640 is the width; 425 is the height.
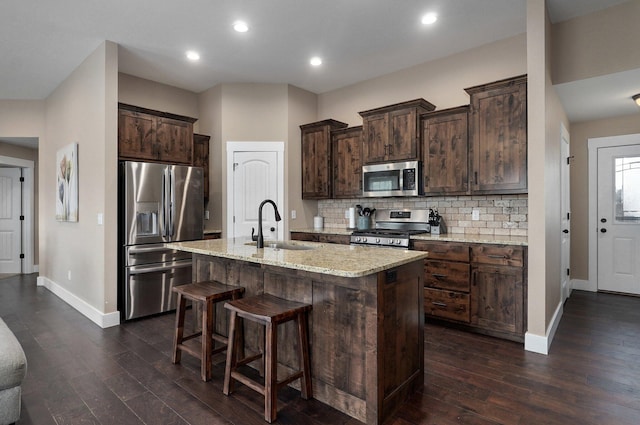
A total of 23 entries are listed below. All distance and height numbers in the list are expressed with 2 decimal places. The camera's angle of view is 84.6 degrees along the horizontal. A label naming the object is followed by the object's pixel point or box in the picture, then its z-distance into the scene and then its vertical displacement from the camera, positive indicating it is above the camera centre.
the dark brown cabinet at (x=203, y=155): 5.12 +0.85
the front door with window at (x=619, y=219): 4.70 -0.11
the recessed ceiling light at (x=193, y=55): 4.14 +1.89
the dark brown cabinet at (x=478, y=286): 3.23 -0.74
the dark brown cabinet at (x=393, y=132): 4.20 +1.00
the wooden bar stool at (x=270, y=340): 2.04 -0.79
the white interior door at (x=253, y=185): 5.10 +0.40
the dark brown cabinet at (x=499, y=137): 3.39 +0.75
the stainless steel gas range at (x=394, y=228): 3.98 -0.22
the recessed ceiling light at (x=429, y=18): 3.37 +1.89
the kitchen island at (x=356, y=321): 1.98 -0.66
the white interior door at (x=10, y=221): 6.68 -0.15
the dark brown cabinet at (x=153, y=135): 4.05 +0.95
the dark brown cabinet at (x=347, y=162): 4.91 +0.71
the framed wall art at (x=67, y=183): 4.36 +0.40
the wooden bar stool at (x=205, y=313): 2.54 -0.76
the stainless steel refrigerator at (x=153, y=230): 3.93 -0.20
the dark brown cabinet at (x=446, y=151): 3.87 +0.69
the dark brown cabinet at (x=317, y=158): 5.16 +0.81
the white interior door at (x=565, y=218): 4.16 -0.09
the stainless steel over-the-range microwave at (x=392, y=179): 4.23 +0.41
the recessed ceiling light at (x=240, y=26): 3.49 +1.88
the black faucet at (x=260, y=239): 2.83 -0.22
